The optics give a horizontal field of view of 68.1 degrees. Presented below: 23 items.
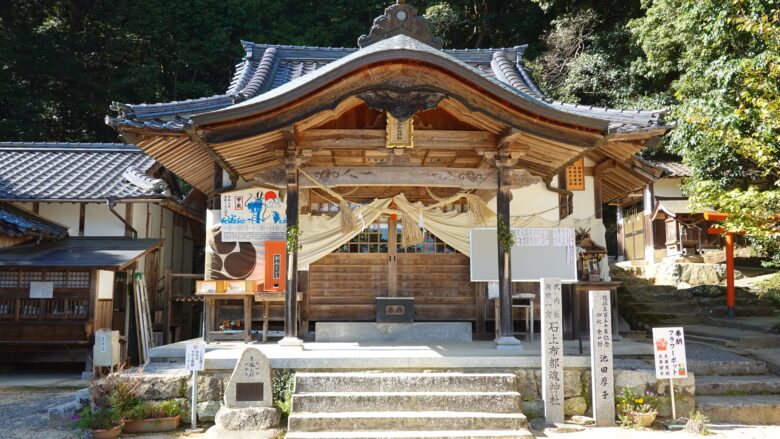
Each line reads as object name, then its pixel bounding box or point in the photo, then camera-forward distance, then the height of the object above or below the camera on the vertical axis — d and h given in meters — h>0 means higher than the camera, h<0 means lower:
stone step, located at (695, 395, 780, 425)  7.73 -1.76
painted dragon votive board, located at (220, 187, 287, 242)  11.05 +1.23
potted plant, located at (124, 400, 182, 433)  6.97 -1.68
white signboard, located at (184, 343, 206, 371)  7.18 -0.97
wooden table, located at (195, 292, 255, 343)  10.17 -0.68
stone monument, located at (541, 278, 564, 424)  7.33 -1.02
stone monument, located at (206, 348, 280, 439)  6.73 -1.49
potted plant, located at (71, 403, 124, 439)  6.54 -1.65
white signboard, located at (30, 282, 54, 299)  11.98 -0.21
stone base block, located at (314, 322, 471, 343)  10.29 -0.94
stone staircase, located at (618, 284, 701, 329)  14.85 -0.73
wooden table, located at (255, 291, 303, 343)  10.13 -0.31
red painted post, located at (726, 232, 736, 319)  15.42 +0.02
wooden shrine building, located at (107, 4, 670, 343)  7.82 +2.01
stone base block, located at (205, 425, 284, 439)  6.63 -1.78
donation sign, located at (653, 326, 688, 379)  7.50 -0.96
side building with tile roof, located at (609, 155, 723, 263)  20.66 +2.10
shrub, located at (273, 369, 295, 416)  7.18 -1.39
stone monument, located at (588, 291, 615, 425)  7.33 -1.05
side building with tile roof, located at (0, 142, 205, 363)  11.92 +0.96
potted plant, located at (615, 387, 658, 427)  7.25 -1.65
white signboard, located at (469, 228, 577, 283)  10.39 +0.44
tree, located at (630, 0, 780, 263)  9.65 +3.25
